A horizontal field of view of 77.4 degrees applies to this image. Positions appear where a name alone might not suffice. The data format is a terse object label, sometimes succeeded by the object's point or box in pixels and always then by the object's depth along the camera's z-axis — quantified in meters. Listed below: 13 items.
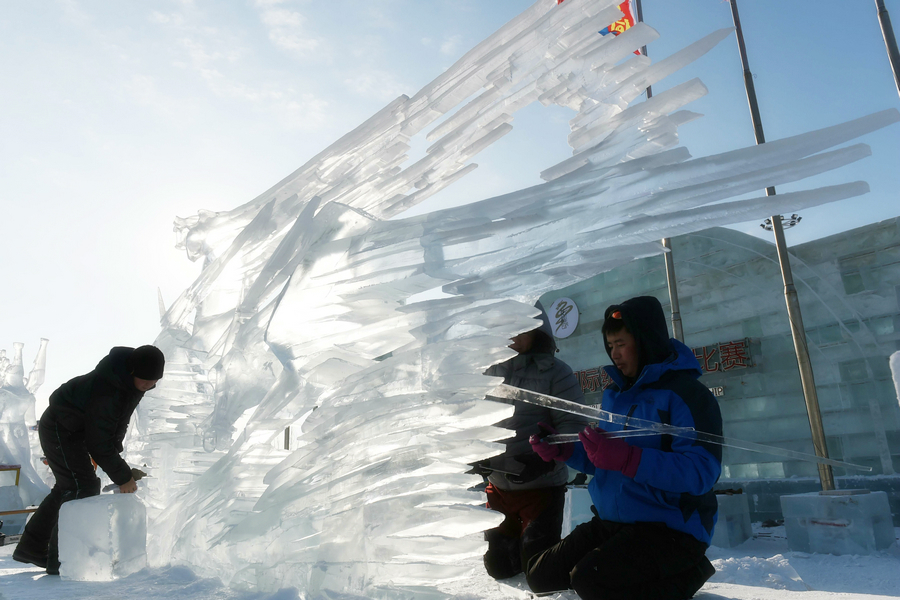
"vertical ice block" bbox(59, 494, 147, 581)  2.43
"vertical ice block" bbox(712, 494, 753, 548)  5.12
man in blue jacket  1.73
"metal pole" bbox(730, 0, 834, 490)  4.99
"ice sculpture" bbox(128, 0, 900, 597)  1.83
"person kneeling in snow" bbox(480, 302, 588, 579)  2.56
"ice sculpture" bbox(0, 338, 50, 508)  8.90
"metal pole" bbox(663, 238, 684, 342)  7.16
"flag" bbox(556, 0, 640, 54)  7.56
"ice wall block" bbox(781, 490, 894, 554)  4.18
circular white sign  10.45
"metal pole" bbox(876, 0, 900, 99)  5.08
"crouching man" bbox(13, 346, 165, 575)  2.82
